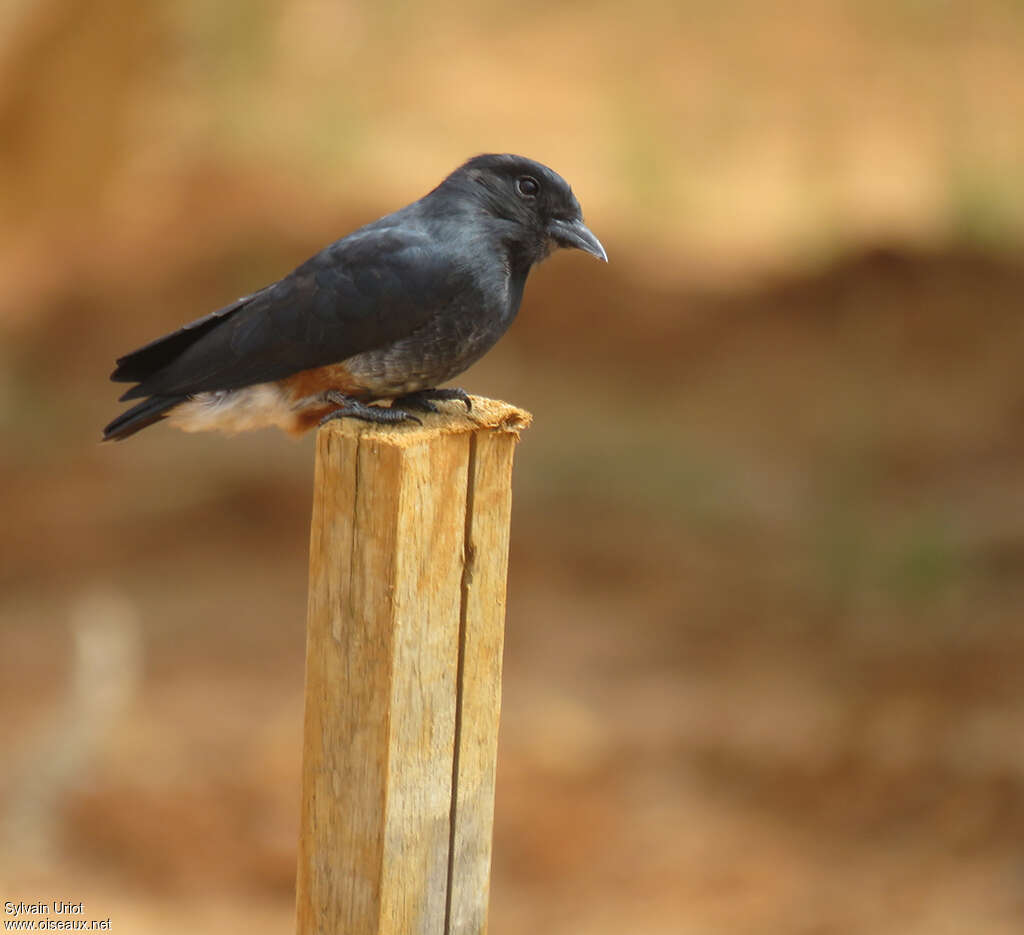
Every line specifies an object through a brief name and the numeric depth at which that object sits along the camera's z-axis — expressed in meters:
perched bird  7.48
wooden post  6.11
